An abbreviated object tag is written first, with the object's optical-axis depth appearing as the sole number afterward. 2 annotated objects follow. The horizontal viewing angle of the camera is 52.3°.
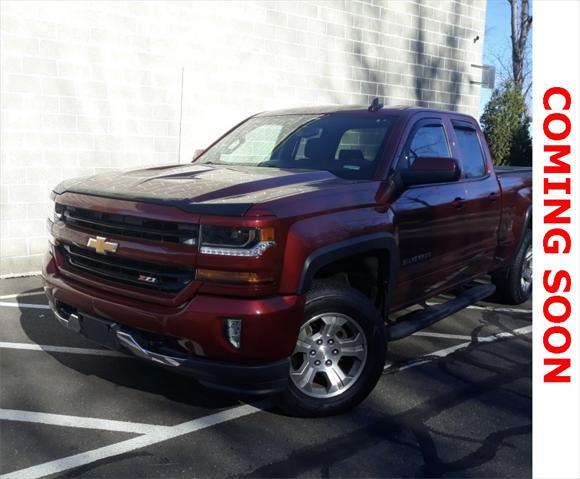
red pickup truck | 3.09
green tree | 15.38
